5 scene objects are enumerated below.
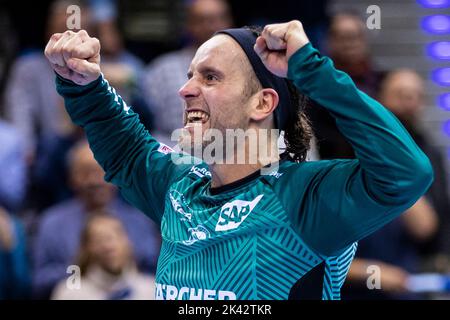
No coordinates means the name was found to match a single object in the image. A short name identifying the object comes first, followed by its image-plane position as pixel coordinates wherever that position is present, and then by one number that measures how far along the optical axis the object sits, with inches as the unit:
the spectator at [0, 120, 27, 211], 418.9
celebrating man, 193.3
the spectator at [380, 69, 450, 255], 408.2
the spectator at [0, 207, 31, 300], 397.7
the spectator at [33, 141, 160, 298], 386.6
